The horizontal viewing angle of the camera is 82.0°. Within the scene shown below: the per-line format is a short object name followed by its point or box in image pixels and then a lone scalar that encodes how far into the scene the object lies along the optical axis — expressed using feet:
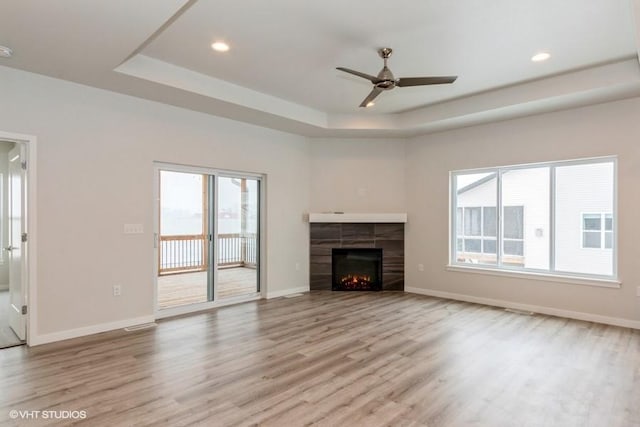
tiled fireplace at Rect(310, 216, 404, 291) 21.74
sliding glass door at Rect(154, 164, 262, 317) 16.31
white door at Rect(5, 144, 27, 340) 12.52
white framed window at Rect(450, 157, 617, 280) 15.61
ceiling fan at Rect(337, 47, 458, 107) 11.45
